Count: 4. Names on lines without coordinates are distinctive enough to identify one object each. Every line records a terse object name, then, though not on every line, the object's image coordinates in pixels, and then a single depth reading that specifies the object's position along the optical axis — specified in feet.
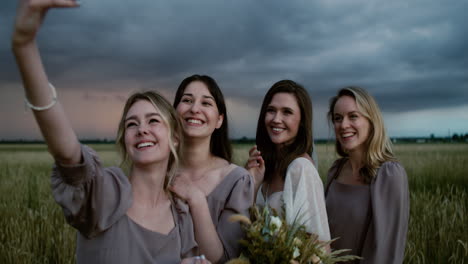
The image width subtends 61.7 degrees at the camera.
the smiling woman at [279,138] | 10.93
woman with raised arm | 5.09
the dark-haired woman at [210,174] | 8.38
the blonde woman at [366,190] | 10.64
